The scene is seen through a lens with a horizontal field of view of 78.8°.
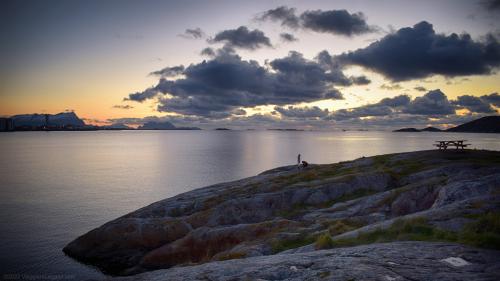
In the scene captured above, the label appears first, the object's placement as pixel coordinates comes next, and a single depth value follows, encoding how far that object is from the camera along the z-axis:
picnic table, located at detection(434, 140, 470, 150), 56.28
